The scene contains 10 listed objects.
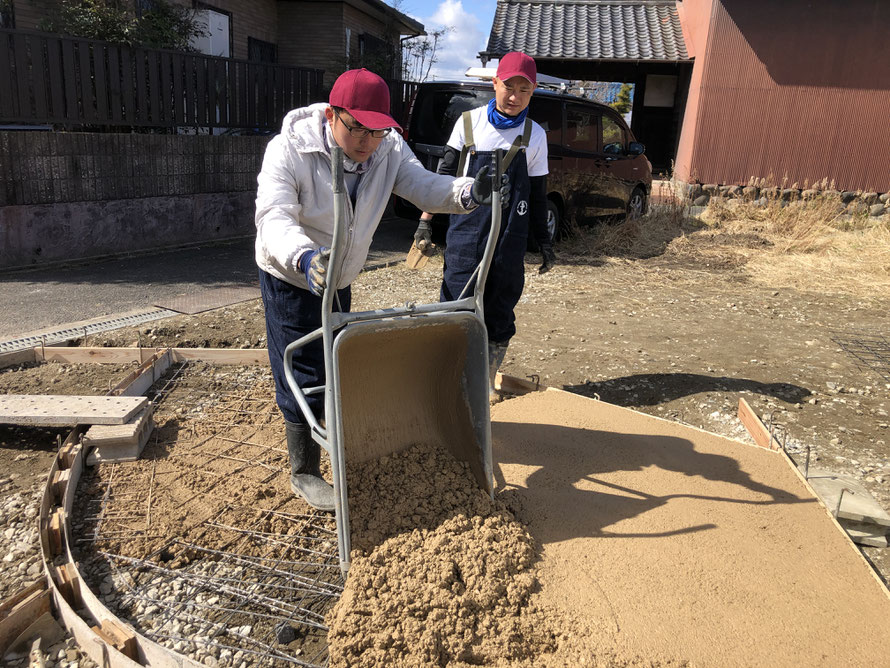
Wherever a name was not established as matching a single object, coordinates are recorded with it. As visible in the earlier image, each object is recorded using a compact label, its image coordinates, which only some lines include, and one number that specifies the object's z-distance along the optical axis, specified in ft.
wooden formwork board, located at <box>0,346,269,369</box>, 15.21
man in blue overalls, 12.42
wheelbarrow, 7.75
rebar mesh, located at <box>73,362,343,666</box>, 7.72
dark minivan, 27.17
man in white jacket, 7.72
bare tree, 53.67
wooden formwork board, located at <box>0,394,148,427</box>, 11.29
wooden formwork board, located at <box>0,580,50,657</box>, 7.31
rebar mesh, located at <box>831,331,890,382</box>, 17.47
